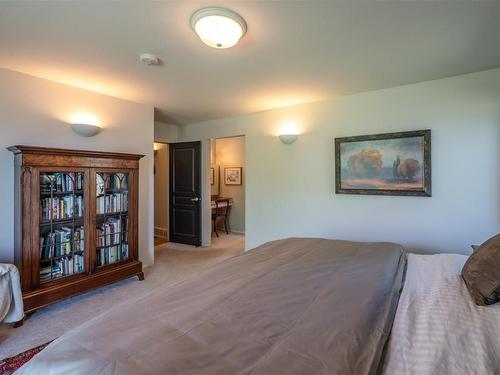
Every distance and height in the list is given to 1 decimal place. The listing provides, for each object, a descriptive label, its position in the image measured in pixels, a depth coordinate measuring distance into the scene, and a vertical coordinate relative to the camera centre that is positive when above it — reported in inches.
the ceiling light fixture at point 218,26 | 67.9 +43.4
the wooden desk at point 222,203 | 236.9 -13.6
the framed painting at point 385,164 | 118.2 +11.4
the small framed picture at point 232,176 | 260.1 +12.5
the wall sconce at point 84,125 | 121.1 +29.2
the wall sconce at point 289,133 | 151.1 +31.4
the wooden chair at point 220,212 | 240.8 -21.3
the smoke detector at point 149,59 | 90.8 +45.0
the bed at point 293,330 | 32.8 -20.8
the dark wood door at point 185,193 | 202.1 -3.2
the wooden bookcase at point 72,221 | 98.8 -13.4
